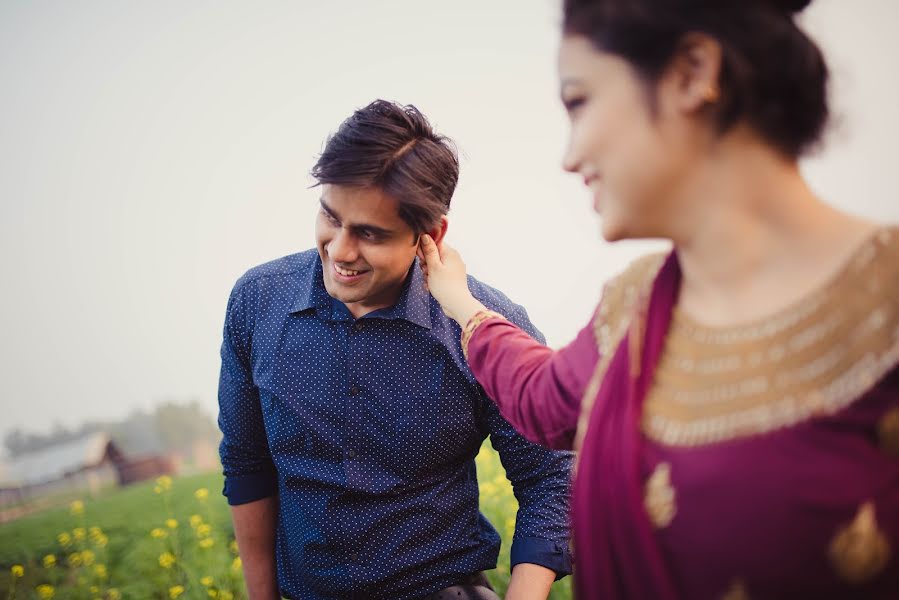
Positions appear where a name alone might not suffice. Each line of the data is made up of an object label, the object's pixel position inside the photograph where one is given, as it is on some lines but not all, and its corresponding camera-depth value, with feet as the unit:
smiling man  6.64
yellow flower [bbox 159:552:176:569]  10.37
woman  2.91
